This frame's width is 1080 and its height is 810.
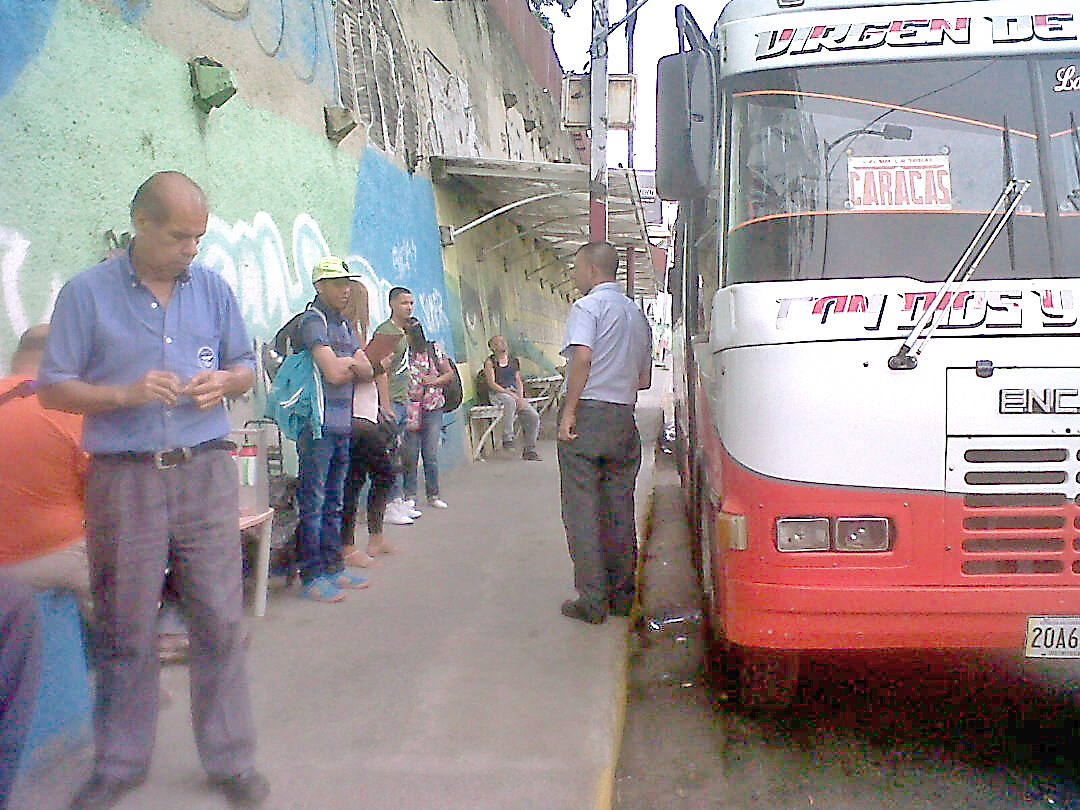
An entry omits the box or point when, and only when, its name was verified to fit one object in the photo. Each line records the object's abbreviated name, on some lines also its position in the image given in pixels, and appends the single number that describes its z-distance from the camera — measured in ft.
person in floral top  23.08
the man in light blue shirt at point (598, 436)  14.90
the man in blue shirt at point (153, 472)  8.20
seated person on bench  35.19
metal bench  34.60
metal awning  30.60
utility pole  27.66
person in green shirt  21.22
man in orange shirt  9.39
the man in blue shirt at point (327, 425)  15.23
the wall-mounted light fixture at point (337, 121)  22.08
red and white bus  9.90
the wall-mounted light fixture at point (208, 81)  15.81
